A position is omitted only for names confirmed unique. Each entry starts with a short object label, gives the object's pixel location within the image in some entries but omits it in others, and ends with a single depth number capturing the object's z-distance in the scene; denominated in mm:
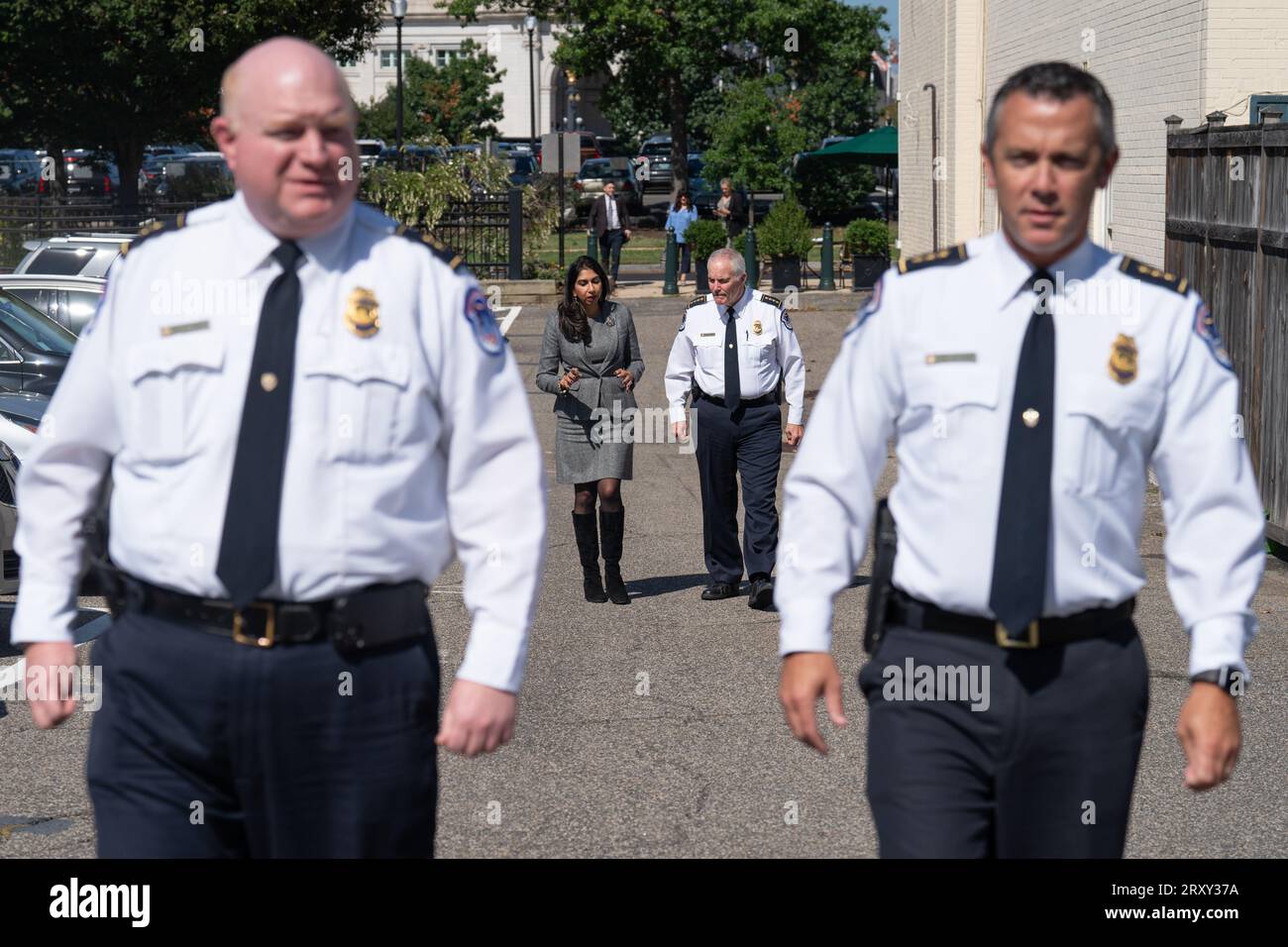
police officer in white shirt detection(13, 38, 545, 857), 3174
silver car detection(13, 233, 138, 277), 17516
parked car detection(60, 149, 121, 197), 44491
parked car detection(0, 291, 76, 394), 12539
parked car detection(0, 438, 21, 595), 8828
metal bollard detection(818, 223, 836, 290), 28611
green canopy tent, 33688
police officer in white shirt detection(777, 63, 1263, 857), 3312
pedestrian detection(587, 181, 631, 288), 30969
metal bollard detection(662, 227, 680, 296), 29625
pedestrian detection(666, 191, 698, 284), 31641
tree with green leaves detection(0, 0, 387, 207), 35469
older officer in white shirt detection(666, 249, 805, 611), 10109
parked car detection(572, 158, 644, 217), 47625
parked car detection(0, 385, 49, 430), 11273
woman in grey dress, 10109
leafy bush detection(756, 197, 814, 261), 28969
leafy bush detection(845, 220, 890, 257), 28891
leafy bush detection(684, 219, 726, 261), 29859
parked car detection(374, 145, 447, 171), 33406
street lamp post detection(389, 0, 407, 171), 35634
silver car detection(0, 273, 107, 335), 15562
